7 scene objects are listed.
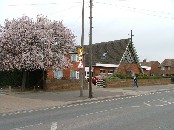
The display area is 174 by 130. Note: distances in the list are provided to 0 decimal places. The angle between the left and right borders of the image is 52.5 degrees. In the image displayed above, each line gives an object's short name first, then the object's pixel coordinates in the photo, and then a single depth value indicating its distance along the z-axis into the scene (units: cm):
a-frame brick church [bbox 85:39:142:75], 2675
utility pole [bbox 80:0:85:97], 1356
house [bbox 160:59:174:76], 4699
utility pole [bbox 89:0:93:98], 1331
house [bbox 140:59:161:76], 4466
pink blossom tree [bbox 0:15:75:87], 1503
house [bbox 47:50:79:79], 2356
